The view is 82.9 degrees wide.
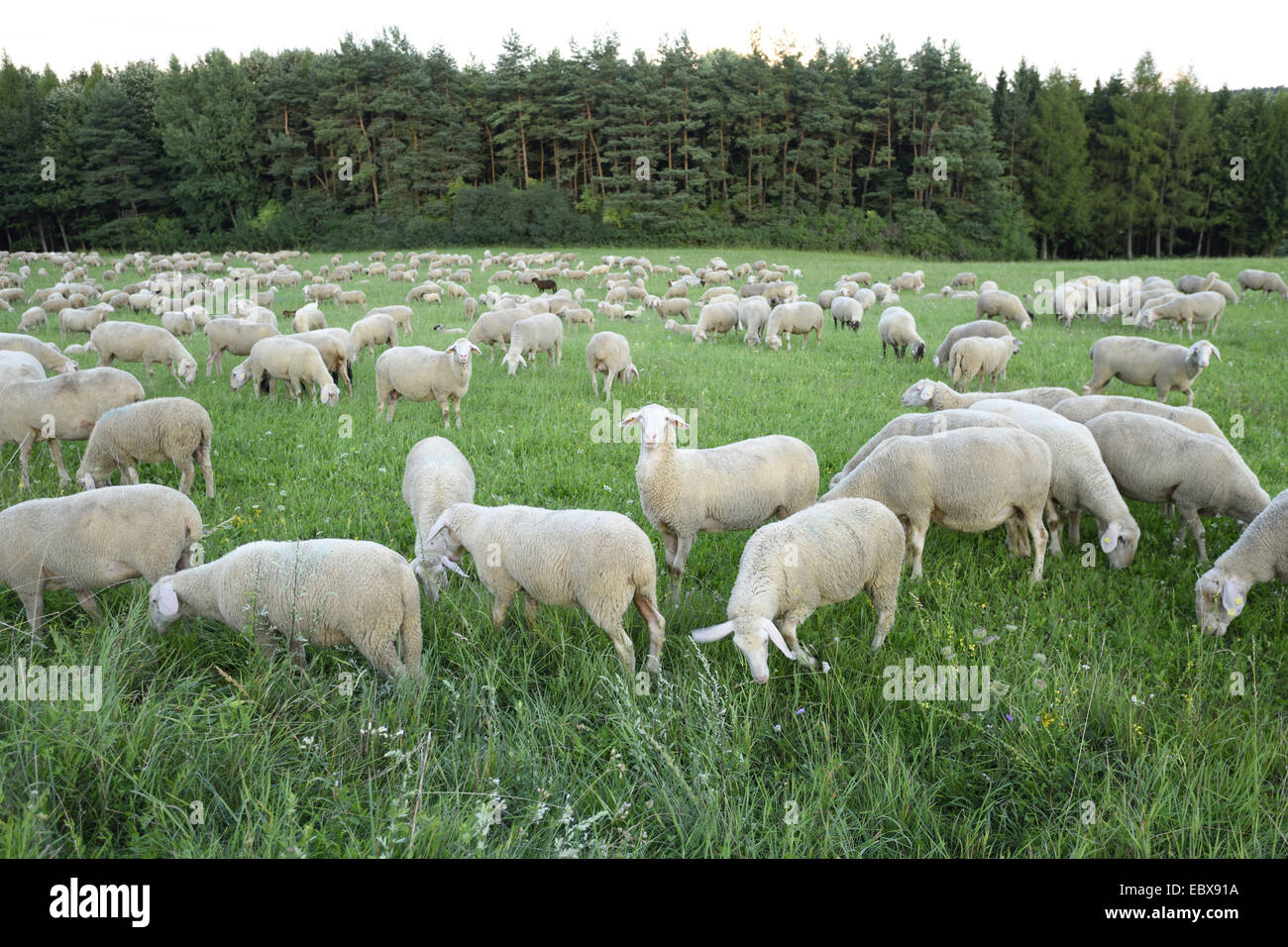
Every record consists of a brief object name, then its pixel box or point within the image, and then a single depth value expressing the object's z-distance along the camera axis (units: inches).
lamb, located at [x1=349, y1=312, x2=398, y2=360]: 613.9
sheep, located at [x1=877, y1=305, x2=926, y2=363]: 636.7
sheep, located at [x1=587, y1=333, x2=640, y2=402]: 508.4
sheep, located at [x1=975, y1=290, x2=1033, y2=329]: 779.4
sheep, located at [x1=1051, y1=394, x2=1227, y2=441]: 299.3
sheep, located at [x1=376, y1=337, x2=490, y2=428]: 432.5
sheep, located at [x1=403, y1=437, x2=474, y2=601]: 219.1
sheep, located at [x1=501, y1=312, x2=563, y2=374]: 584.7
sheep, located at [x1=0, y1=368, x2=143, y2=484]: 317.4
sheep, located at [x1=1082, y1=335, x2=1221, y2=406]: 436.8
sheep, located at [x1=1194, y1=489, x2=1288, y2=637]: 197.2
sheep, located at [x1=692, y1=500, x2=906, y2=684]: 185.9
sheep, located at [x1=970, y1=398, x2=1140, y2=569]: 241.8
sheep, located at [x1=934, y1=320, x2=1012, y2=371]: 601.9
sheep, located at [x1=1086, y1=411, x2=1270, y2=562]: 250.2
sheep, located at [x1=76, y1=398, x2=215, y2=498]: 299.7
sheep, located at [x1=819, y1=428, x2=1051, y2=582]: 241.0
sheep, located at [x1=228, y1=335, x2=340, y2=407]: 468.1
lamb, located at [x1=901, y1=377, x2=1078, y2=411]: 343.6
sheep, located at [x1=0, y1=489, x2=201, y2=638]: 195.2
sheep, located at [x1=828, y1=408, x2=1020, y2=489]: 281.6
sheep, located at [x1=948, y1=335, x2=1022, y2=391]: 512.1
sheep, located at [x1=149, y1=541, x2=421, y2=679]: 172.4
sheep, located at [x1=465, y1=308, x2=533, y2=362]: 647.1
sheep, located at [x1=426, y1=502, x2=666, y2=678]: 185.6
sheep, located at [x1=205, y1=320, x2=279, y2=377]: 562.3
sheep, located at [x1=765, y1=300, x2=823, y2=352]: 705.0
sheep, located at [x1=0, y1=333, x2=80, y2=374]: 452.4
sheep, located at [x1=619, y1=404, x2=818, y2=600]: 248.1
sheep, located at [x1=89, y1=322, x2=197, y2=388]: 497.0
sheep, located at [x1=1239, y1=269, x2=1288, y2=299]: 954.3
